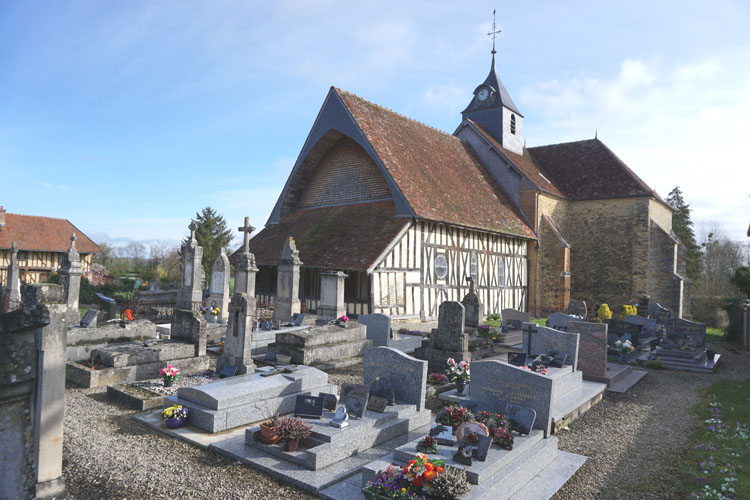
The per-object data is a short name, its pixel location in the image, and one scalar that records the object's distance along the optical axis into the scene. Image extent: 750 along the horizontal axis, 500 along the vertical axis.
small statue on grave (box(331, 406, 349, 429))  6.19
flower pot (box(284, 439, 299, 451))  5.75
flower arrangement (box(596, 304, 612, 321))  19.97
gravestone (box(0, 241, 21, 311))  20.09
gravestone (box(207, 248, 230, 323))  16.26
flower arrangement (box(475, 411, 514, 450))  5.59
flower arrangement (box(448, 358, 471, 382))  8.90
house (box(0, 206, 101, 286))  30.69
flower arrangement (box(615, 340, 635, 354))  13.38
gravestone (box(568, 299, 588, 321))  19.69
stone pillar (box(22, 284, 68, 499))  4.13
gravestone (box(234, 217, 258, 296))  16.28
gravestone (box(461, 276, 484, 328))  16.28
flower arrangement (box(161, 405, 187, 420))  6.61
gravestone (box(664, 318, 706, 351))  13.88
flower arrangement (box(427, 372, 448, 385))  9.94
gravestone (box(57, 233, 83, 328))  15.31
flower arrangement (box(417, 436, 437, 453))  5.31
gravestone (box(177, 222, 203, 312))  16.62
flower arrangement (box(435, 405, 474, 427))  6.05
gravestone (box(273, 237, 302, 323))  16.80
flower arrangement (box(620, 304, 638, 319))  20.55
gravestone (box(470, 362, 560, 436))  6.45
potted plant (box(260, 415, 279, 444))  5.87
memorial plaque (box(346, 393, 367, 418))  6.55
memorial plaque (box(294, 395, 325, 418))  6.47
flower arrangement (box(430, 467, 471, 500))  4.49
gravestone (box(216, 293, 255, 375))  9.43
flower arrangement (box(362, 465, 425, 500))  4.51
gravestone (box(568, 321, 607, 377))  10.38
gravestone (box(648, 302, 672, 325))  19.01
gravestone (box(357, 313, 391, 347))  13.12
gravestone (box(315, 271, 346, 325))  15.52
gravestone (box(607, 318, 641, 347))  14.55
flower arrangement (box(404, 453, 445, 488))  4.54
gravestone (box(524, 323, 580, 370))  9.66
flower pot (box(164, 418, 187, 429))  6.55
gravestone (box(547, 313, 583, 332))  15.52
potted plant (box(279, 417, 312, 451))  5.76
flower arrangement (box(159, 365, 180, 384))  8.35
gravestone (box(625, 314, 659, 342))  15.78
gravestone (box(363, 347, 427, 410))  7.28
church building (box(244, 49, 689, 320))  18.75
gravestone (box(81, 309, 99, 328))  12.31
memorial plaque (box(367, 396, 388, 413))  6.82
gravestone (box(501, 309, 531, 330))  17.90
